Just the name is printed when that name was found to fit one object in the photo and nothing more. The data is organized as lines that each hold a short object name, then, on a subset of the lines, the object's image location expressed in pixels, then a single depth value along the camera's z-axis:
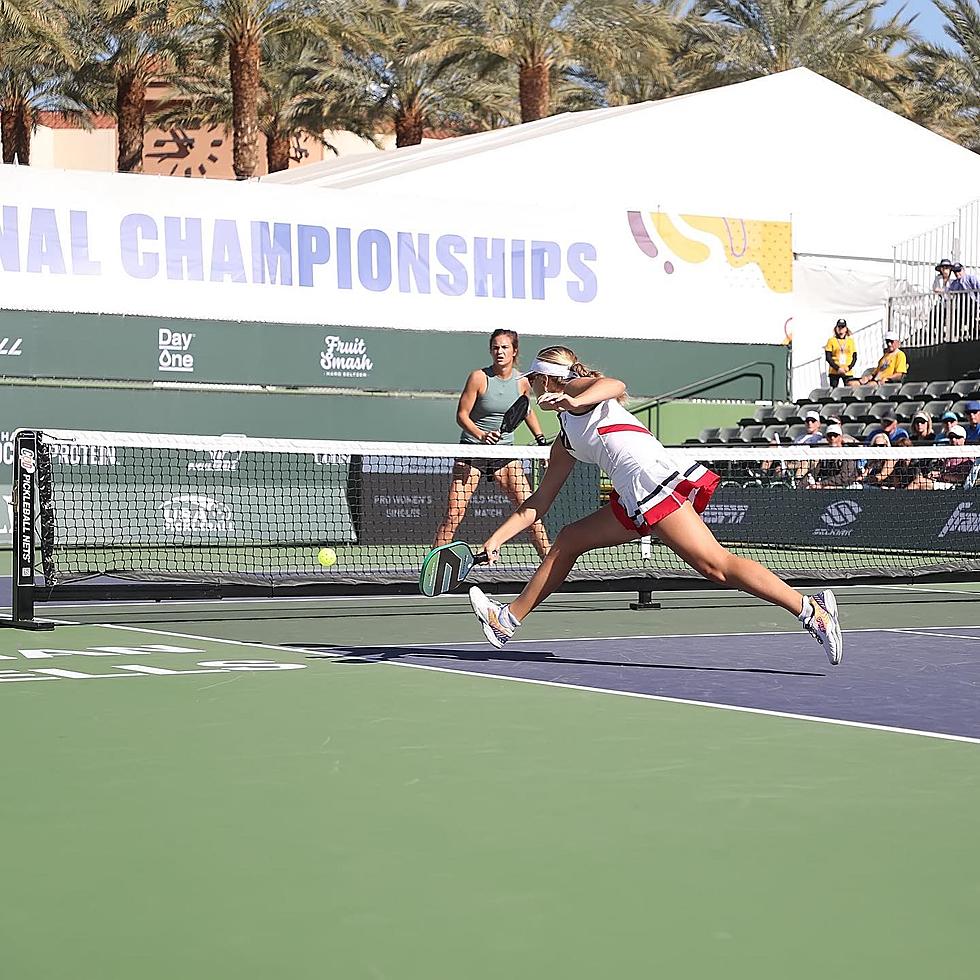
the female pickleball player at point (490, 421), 12.74
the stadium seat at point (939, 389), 22.85
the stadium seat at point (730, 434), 23.07
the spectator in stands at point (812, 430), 21.28
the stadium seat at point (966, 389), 22.18
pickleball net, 17.75
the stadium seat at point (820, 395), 24.65
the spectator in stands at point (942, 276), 25.12
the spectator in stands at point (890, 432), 20.30
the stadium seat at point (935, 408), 22.12
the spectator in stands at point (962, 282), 25.34
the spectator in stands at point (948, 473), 18.50
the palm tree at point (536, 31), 36.12
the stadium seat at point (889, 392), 23.48
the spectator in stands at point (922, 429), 19.52
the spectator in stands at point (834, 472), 19.55
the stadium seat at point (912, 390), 23.19
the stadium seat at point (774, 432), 22.54
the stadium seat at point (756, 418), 23.76
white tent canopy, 29.14
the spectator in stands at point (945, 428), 20.03
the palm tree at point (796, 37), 41.81
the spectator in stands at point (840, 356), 24.56
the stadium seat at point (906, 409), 22.72
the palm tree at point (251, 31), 34.22
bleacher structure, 22.22
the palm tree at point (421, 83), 37.59
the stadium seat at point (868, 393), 23.50
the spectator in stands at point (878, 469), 18.83
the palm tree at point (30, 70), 34.50
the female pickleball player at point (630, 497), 7.88
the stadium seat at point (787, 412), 23.70
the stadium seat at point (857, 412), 22.83
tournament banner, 19.84
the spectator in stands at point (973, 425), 19.49
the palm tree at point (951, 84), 42.97
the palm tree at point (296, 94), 40.91
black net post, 10.20
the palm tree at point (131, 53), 33.59
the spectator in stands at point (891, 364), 24.48
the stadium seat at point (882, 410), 22.94
